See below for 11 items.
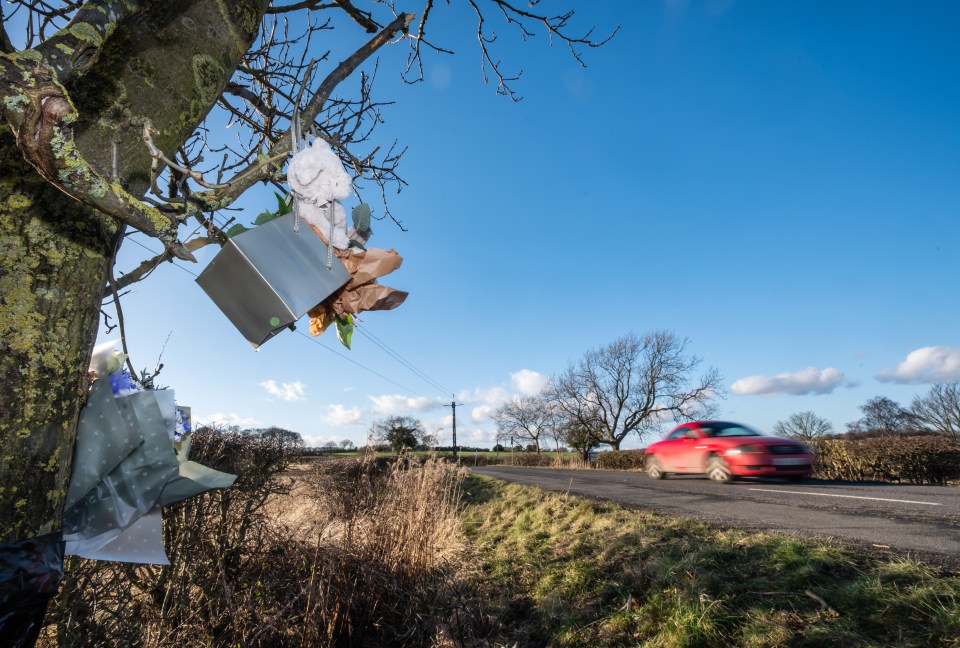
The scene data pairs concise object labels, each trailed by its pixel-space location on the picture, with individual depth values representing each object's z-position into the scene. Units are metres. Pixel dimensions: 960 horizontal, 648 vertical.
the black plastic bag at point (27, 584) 0.74
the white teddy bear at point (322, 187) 1.01
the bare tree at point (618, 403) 31.05
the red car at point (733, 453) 9.01
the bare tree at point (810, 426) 35.59
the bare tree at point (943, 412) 30.39
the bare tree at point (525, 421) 48.25
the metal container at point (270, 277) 0.97
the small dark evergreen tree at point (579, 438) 32.78
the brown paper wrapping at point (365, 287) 1.09
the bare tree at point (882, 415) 39.50
